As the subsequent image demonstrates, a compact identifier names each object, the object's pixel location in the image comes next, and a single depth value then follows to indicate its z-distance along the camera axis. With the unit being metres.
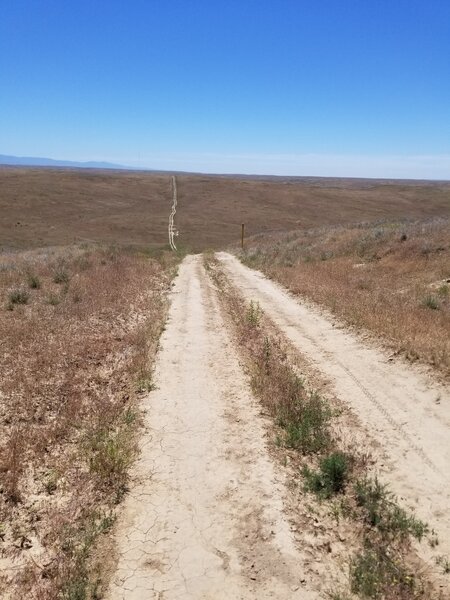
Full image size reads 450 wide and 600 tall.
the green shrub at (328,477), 5.33
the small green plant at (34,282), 18.17
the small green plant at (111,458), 5.68
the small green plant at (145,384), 8.48
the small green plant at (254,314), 12.92
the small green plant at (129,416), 7.16
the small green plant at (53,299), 15.12
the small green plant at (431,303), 12.62
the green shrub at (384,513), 4.57
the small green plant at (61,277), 19.31
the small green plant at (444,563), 4.12
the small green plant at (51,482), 5.72
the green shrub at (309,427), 6.30
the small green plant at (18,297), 15.06
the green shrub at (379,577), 3.88
